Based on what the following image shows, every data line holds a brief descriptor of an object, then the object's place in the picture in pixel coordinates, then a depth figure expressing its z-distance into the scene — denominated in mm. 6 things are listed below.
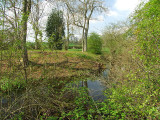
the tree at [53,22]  21656
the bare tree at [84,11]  19214
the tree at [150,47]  2571
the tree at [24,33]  3454
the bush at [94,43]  21791
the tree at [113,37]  14778
